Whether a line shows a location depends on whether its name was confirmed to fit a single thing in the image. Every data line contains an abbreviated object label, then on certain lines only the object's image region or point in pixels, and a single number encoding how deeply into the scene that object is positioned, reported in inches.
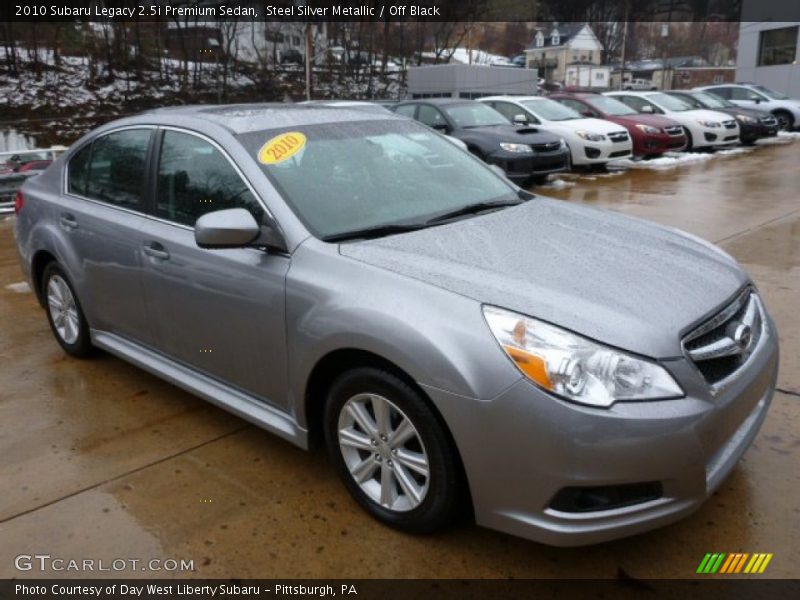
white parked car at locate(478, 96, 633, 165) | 529.0
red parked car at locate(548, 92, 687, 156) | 589.6
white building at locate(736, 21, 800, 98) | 1286.9
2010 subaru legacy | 89.5
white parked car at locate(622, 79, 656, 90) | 2514.8
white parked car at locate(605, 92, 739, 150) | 645.3
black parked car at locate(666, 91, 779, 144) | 699.4
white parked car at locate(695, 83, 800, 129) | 818.2
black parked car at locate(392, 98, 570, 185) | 448.1
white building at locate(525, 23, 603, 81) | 3319.4
